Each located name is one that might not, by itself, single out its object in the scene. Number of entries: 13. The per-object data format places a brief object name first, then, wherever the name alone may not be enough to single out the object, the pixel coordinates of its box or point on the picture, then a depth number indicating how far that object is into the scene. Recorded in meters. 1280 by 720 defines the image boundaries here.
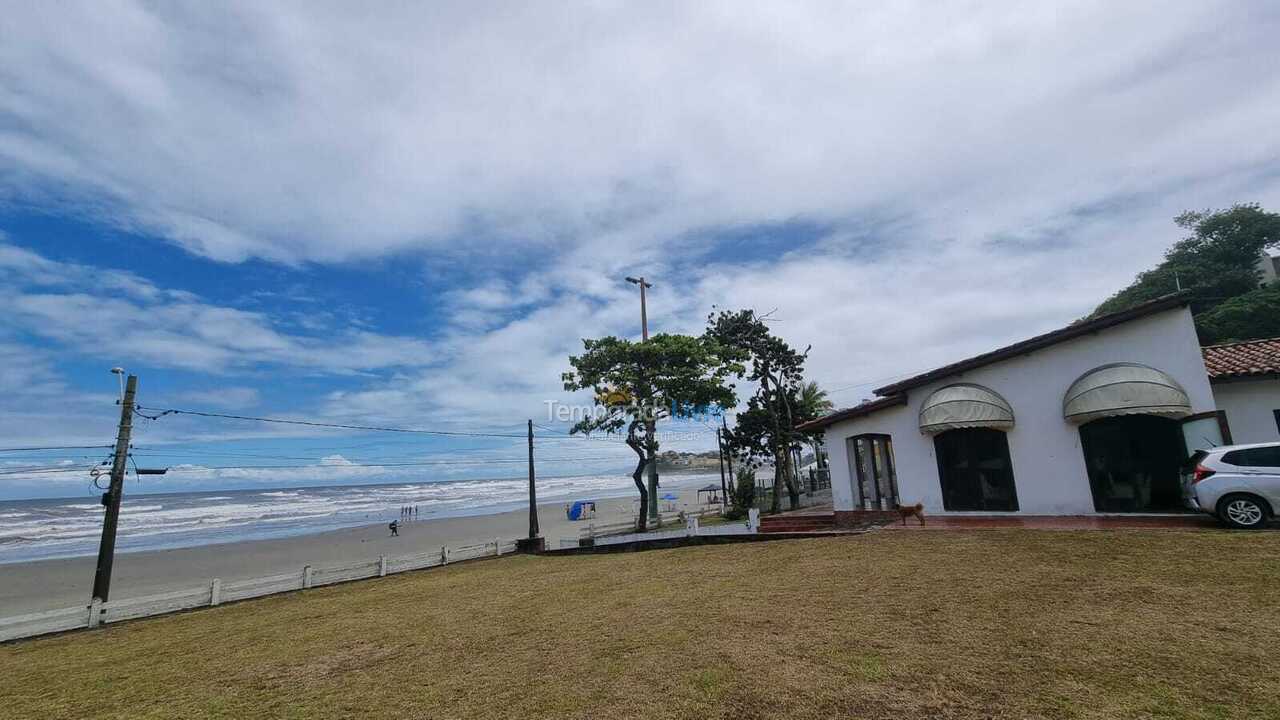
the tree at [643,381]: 23.81
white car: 9.61
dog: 13.47
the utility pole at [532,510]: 20.43
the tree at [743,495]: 25.78
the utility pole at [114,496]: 13.21
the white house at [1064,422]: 12.14
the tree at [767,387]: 25.53
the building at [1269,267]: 38.62
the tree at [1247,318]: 30.10
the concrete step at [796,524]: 15.65
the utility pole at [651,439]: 24.00
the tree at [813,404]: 29.72
